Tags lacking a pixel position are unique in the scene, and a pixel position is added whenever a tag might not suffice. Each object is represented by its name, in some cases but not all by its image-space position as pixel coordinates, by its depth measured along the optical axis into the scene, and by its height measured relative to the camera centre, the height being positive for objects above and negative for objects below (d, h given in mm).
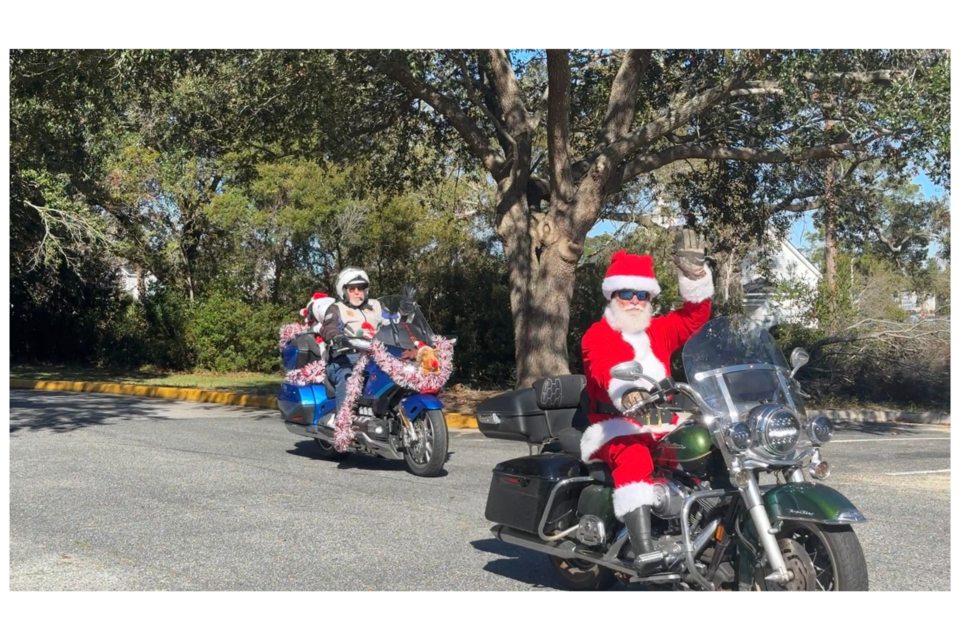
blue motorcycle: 9578 -706
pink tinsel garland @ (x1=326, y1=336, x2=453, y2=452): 9586 -370
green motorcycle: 4473 -730
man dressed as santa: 5008 -84
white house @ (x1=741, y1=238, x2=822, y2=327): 20172 +999
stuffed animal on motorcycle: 9633 -221
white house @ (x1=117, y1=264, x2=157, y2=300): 26156 +1444
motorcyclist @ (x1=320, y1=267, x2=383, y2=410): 10102 +149
